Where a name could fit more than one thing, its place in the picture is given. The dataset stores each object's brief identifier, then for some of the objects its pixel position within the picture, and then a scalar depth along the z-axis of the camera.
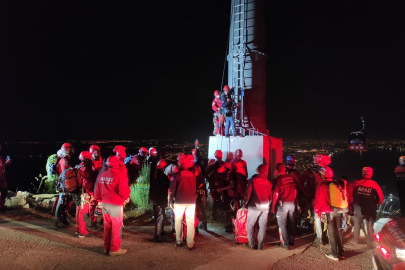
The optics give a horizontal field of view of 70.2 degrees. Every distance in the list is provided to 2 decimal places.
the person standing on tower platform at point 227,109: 10.57
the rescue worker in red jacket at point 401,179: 7.89
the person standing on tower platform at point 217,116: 11.01
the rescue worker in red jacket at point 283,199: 6.24
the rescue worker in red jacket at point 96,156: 7.38
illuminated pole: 11.71
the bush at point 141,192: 9.75
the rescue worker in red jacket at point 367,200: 6.54
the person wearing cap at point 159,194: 6.55
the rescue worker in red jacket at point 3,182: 8.90
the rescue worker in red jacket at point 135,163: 8.02
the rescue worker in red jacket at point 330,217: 5.63
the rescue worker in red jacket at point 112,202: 5.57
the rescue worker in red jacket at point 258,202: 6.08
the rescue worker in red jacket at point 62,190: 7.18
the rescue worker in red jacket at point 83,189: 6.71
